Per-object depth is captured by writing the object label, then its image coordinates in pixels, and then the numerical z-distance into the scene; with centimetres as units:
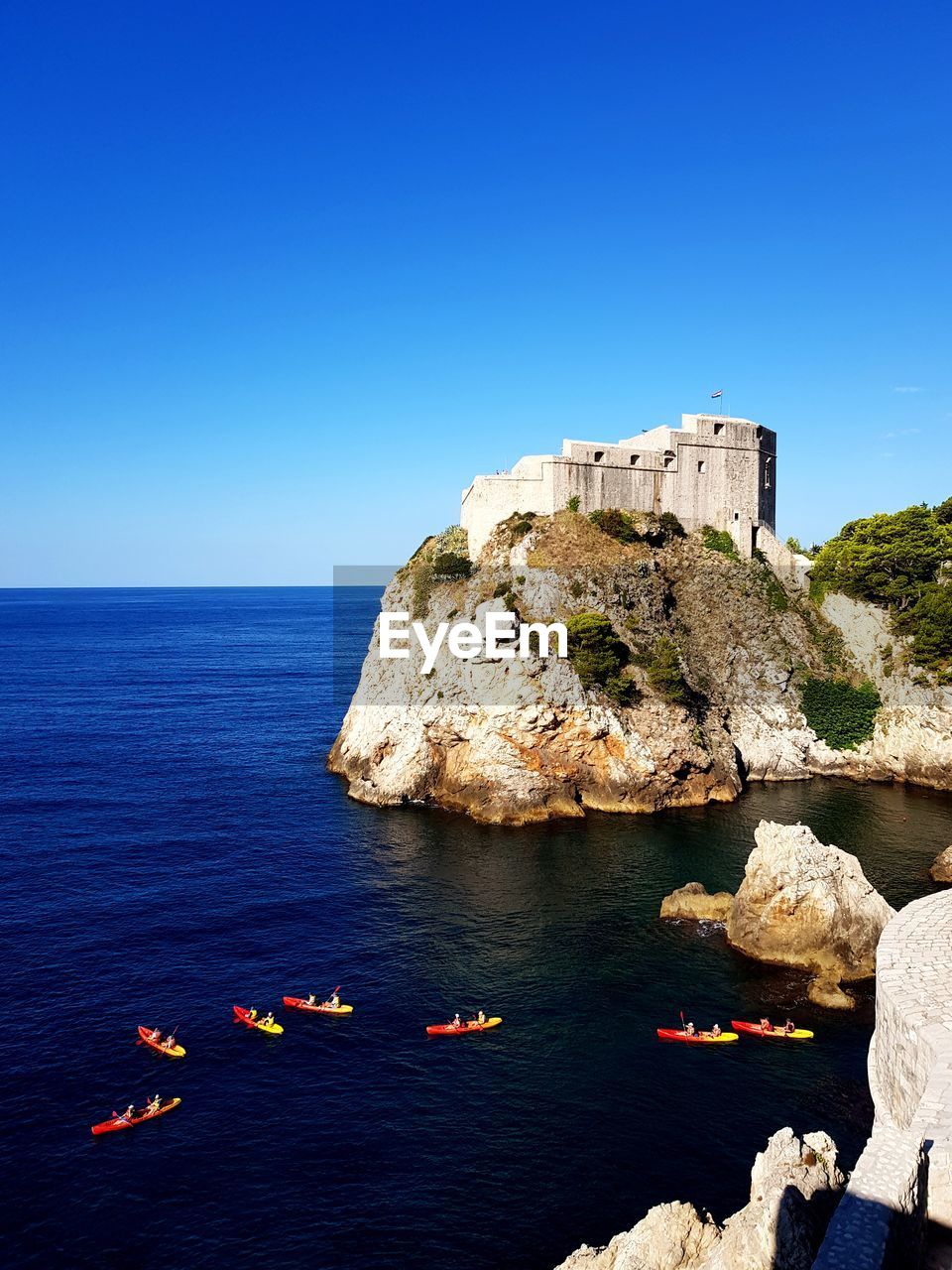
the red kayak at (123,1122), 2488
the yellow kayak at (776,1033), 2953
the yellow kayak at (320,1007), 3111
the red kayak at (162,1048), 2870
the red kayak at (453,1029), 2972
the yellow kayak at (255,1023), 3003
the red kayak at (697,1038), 2919
